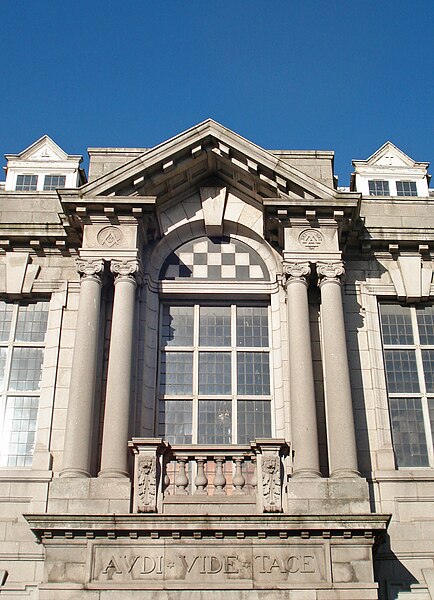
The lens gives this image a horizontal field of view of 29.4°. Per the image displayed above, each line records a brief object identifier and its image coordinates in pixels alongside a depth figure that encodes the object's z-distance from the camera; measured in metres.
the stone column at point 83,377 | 15.83
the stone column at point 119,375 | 15.84
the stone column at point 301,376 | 15.96
